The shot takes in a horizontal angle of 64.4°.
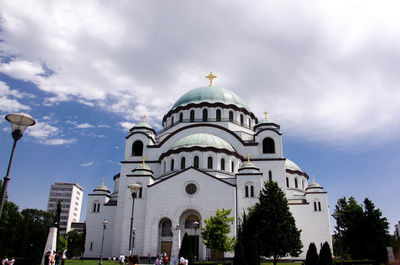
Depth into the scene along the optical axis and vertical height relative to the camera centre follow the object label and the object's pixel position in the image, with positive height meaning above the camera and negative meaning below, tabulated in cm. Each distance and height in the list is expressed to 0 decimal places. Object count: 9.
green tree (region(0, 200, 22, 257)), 3371 +92
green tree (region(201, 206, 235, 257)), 2552 +58
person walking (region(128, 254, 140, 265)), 625 -40
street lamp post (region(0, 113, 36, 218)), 862 +297
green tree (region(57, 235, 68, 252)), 4828 -97
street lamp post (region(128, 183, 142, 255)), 1603 +245
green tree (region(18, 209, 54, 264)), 2181 +18
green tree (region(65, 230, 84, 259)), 5295 -88
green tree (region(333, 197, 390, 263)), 2676 +81
